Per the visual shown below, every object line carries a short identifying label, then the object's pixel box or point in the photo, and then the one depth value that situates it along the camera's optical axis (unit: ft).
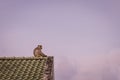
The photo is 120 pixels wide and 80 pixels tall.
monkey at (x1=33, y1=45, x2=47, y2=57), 78.23
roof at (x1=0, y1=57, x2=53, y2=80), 69.15
